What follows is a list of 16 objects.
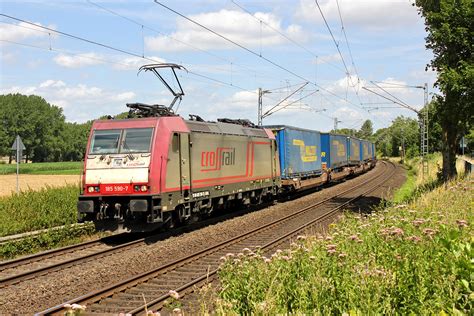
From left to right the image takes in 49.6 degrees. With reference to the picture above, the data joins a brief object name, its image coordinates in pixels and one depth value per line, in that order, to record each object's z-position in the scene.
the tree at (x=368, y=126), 183.39
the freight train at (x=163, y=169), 13.18
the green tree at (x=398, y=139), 82.54
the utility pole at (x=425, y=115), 32.62
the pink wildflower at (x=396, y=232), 6.00
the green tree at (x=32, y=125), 98.31
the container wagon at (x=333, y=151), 32.19
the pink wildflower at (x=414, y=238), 5.75
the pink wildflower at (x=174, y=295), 4.32
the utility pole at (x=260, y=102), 34.12
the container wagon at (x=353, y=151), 40.32
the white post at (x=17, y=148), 18.35
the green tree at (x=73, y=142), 112.94
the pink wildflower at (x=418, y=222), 6.53
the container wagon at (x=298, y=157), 23.98
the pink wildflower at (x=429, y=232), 5.98
